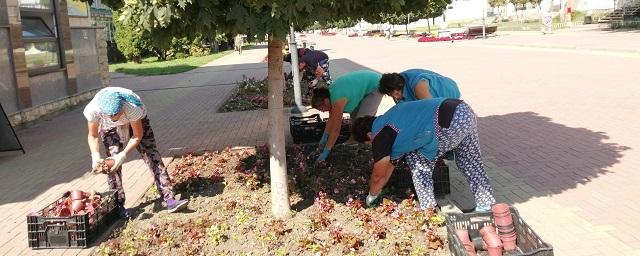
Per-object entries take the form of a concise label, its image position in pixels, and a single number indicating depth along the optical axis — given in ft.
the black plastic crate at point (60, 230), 14.57
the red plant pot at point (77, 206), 14.93
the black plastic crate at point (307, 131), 24.54
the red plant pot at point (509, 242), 11.52
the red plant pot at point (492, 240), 11.38
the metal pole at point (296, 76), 35.27
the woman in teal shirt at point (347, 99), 18.80
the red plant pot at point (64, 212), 14.91
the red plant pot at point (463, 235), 11.60
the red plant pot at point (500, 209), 11.66
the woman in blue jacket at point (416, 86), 17.02
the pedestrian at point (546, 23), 115.55
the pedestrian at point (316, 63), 34.58
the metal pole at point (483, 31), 121.19
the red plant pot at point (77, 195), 15.25
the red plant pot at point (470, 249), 11.30
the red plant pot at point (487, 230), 11.76
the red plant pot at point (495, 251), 11.22
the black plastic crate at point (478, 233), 10.39
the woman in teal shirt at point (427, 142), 13.92
